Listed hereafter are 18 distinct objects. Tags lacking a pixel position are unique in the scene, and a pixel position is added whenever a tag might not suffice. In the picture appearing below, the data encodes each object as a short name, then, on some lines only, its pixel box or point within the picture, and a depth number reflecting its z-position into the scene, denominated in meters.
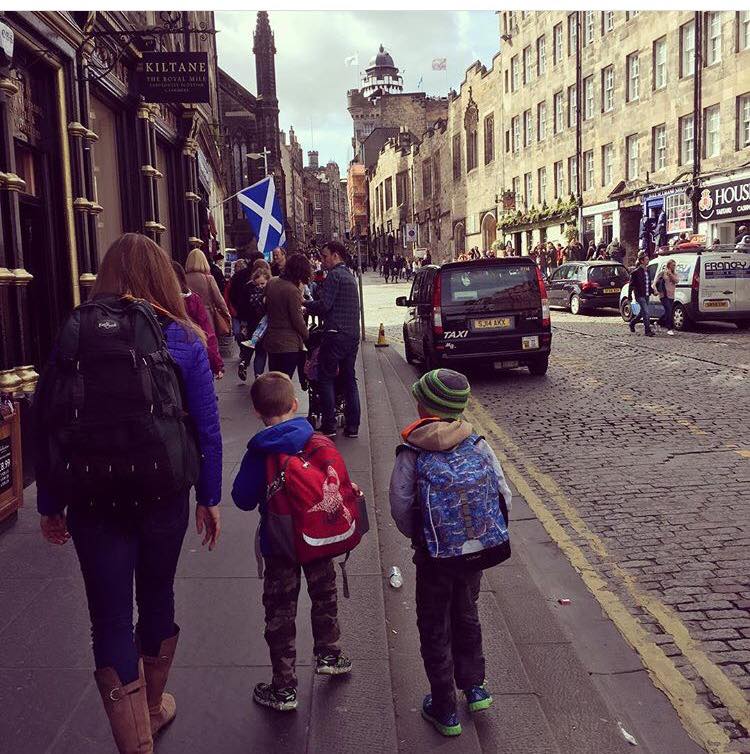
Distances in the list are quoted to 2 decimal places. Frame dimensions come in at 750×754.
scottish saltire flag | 11.91
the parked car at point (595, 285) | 23.98
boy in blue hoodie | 3.07
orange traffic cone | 18.20
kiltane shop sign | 10.15
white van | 18.03
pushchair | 8.16
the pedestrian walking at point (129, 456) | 2.48
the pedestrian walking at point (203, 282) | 9.96
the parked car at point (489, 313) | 12.23
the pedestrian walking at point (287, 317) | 8.29
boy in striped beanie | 3.05
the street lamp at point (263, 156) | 59.06
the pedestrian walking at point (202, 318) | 7.56
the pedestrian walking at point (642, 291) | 18.08
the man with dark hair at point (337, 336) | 7.87
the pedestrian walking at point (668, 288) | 18.30
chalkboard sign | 5.30
